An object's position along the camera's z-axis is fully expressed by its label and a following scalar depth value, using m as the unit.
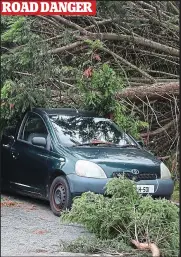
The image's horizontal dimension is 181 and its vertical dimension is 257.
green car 11.30
